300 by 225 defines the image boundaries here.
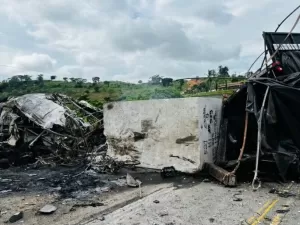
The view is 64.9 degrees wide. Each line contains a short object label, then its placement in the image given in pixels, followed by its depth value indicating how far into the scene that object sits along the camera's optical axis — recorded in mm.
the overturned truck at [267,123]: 5281
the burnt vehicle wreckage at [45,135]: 7770
